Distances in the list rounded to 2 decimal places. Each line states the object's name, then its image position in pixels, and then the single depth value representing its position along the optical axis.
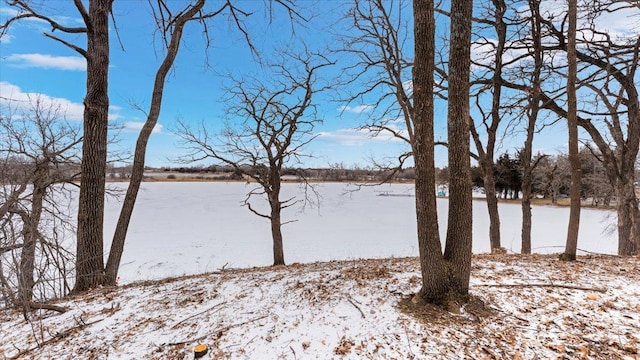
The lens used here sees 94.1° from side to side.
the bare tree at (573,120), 3.95
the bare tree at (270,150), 8.37
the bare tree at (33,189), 3.39
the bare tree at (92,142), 4.38
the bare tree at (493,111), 6.72
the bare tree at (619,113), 5.71
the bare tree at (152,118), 4.82
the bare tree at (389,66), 6.99
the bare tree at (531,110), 6.11
